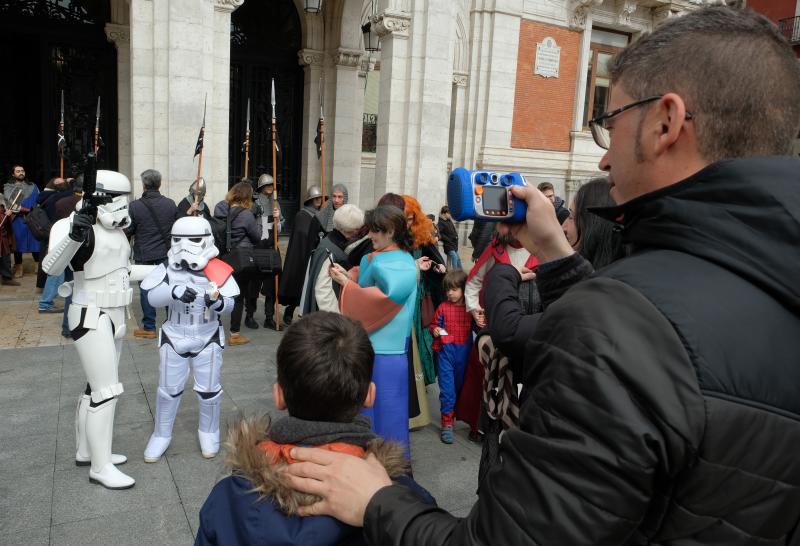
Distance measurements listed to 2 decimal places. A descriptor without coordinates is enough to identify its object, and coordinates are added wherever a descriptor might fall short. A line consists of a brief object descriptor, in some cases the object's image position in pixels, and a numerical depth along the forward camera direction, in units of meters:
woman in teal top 3.88
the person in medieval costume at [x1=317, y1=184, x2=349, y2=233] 8.03
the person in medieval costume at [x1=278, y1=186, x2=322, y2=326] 7.48
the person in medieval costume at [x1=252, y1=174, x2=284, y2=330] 8.26
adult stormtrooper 3.89
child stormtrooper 4.27
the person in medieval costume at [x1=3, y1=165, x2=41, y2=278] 10.41
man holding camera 0.85
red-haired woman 4.62
